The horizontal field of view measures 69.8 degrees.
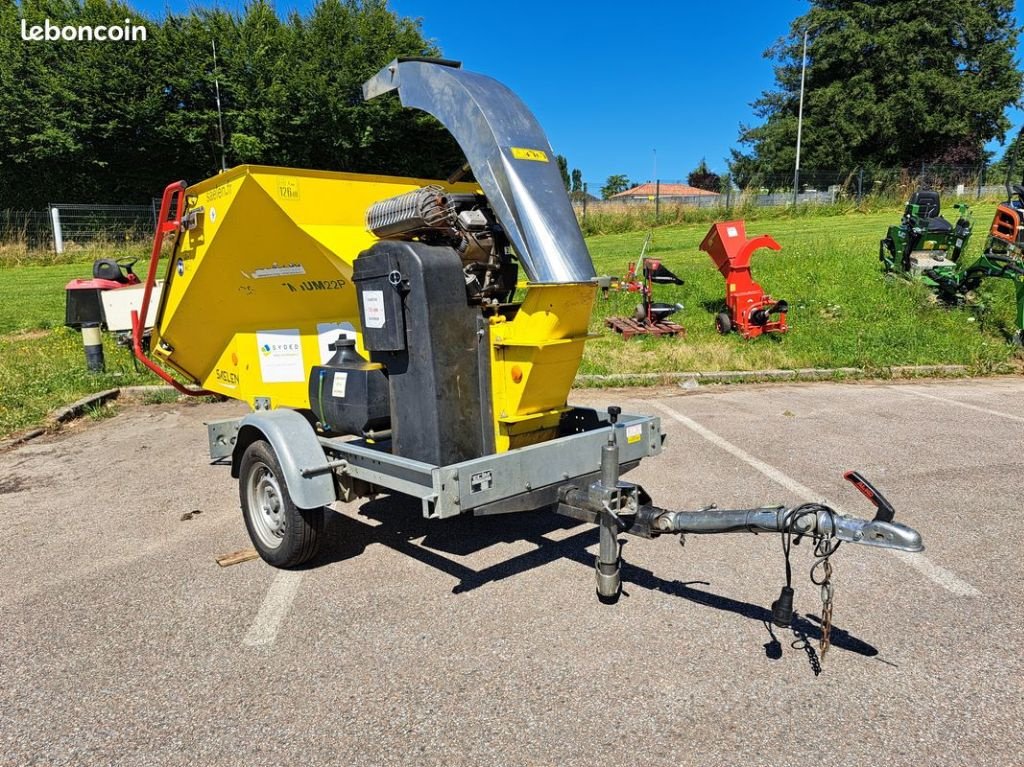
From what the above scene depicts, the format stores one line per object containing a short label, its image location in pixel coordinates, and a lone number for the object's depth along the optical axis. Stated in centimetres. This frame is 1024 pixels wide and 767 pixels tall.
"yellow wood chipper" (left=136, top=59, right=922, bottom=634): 330
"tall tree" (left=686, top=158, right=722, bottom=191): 7072
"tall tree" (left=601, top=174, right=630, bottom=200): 7181
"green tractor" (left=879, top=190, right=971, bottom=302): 1224
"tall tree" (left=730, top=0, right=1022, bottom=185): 4497
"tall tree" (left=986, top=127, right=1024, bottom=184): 3878
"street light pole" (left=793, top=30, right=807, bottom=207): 3296
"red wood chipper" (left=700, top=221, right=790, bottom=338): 1058
